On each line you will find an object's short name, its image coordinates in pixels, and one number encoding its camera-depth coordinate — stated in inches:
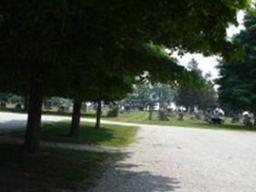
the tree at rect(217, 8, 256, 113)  2220.7
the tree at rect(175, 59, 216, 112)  4153.5
